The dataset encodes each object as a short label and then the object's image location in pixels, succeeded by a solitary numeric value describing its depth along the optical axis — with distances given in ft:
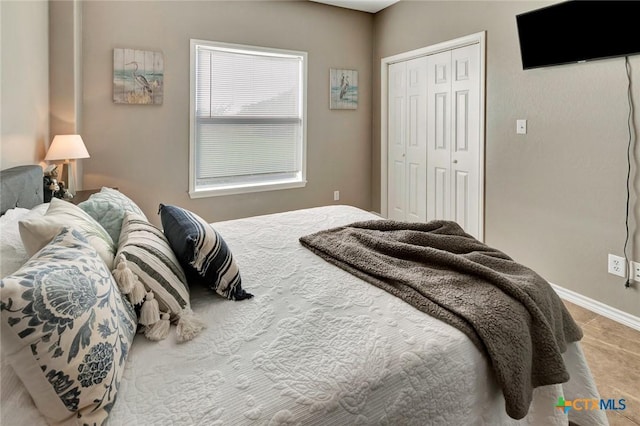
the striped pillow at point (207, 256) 4.57
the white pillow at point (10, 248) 3.44
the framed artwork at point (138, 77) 11.17
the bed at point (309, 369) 2.82
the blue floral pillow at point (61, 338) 2.40
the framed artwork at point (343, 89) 14.97
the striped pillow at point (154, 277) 3.79
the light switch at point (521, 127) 10.16
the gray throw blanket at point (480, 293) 3.80
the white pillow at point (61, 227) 3.34
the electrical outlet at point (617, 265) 8.31
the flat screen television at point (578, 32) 7.56
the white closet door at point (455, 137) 11.68
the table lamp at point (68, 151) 9.12
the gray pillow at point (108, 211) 5.11
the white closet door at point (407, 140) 13.71
